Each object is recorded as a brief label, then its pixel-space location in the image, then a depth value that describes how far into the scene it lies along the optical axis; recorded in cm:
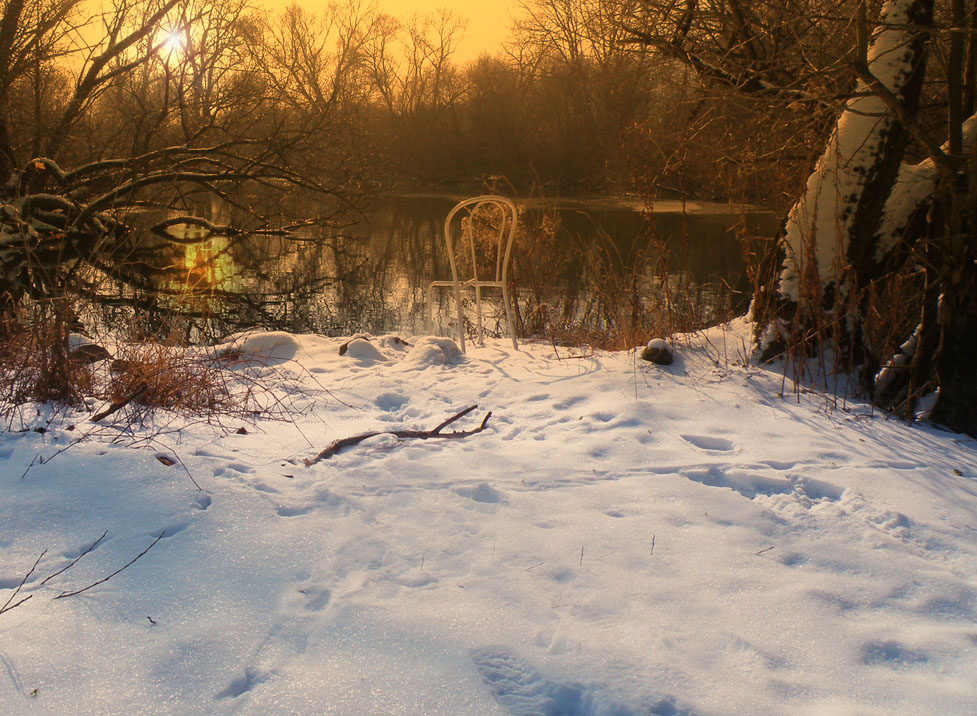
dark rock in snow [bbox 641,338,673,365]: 483
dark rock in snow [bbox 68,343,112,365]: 391
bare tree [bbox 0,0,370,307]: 1102
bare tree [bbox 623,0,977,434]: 427
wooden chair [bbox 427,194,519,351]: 553
